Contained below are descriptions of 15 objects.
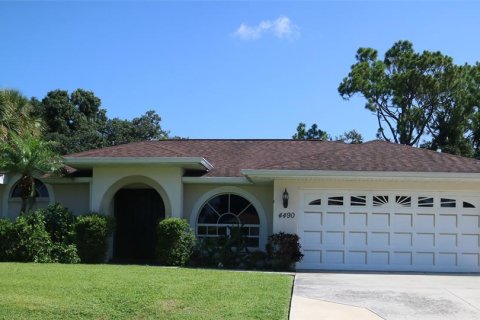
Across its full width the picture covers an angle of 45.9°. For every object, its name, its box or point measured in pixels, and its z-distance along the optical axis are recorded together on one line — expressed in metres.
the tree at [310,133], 49.69
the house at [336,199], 16.09
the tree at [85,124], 38.78
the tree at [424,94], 40.16
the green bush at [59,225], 16.53
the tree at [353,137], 51.53
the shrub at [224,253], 16.55
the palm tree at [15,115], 21.75
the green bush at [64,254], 16.12
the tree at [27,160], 16.92
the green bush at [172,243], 16.23
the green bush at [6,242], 15.99
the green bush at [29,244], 15.98
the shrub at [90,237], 16.36
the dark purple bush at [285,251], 15.73
